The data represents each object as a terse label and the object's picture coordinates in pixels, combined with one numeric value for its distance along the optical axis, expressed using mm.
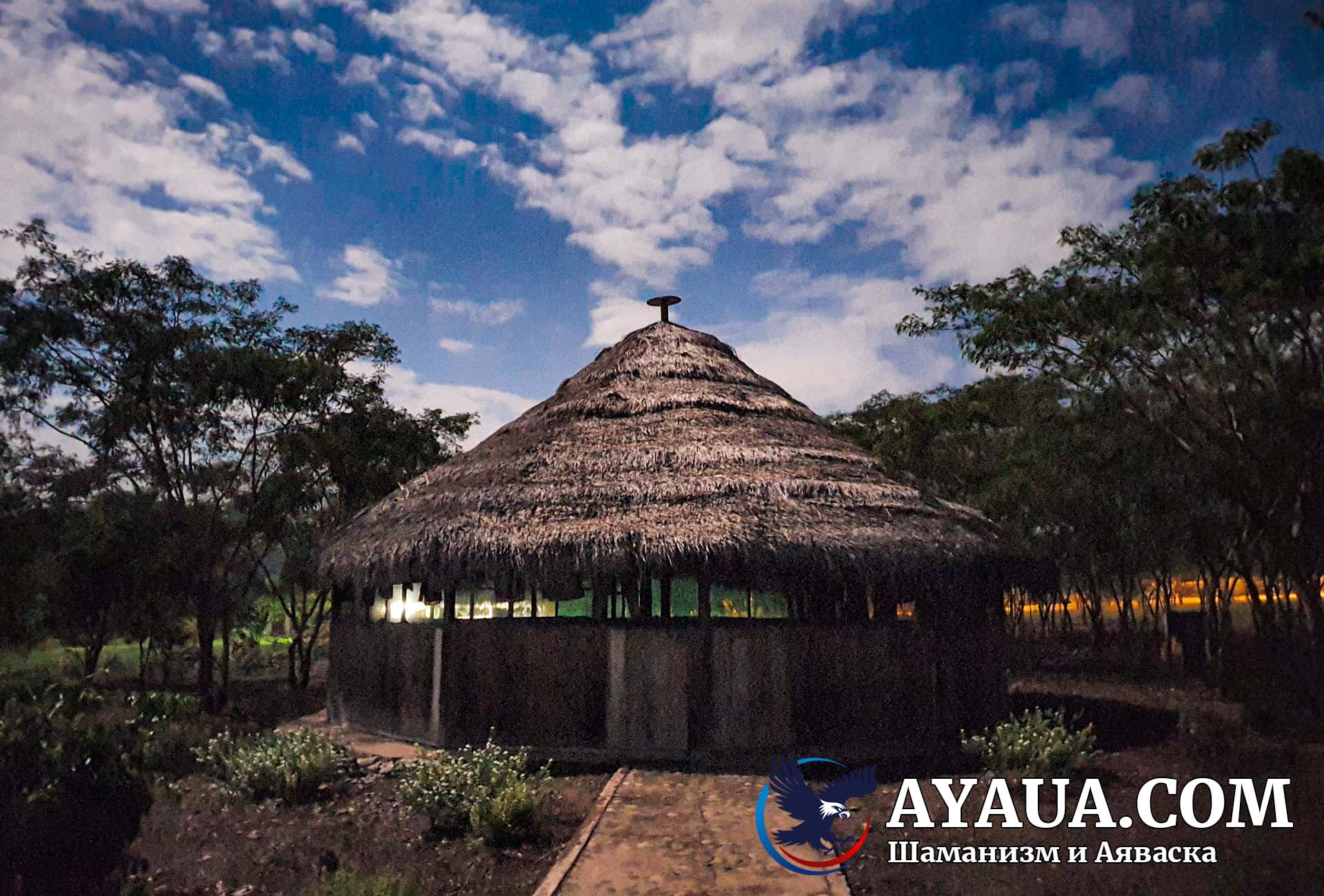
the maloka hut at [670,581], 10586
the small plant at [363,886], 5828
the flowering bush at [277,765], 8922
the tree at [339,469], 18031
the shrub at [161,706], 13023
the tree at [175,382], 15297
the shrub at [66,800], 6434
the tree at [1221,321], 11664
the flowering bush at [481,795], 7340
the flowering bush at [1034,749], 9367
